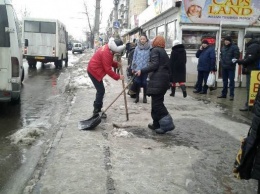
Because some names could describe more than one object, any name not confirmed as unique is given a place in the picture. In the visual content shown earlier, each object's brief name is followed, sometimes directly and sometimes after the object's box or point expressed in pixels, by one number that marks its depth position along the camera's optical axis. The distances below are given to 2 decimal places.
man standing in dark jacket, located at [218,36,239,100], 9.89
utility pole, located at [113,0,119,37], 22.60
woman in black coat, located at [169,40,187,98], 10.04
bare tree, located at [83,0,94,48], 41.08
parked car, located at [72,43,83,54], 59.34
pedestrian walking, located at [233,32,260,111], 8.06
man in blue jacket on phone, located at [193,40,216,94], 10.74
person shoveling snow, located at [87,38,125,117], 6.57
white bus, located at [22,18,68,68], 20.72
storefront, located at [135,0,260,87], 12.24
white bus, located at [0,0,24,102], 7.20
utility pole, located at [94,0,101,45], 26.68
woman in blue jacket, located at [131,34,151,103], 8.77
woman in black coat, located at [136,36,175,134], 5.89
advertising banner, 12.20
